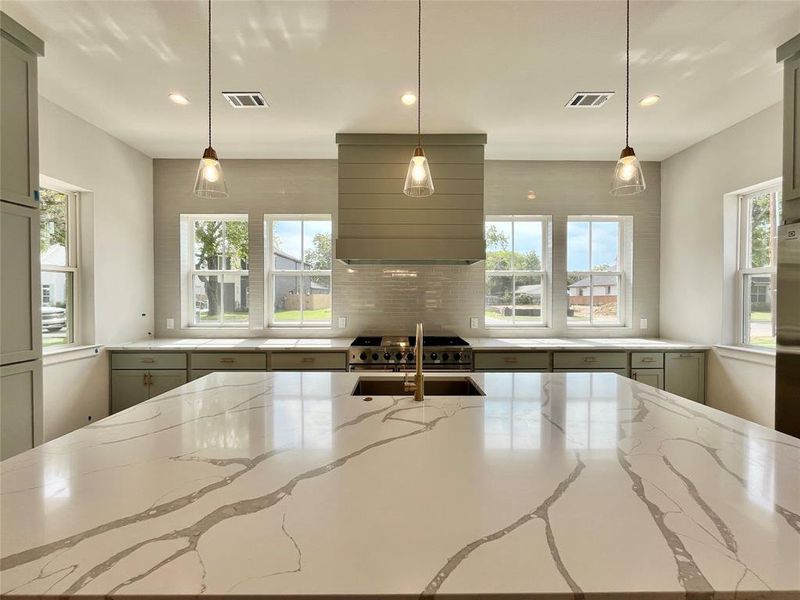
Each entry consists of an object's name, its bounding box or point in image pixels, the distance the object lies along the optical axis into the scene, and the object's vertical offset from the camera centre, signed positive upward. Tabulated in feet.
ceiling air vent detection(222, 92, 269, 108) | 8.93 +4.85
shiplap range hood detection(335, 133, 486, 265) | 11.27 +2.86
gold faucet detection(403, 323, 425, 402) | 5.27 -1.20
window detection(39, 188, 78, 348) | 9.97 +0.84
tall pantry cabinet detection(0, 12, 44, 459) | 6.53 +0.89
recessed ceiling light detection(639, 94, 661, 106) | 9.01 +4.85
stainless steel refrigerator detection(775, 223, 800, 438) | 6.99 -0.68
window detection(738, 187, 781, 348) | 10.06 +0.94
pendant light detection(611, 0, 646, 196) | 5.89 +1.96
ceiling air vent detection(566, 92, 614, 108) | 8.91 +4.86
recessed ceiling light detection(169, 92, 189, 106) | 9.01 +4.88
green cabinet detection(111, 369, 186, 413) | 11.18 -2.67
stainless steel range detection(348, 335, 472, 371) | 10.98 -1.86
